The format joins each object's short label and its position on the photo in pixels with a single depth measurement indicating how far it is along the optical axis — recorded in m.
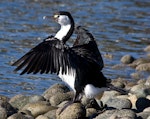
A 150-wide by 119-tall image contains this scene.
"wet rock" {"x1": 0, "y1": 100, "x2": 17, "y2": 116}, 16.61
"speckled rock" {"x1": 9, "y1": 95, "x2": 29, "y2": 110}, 18.04
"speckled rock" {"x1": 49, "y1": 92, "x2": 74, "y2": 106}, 17.89
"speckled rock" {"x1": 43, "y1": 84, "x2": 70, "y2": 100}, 18.90
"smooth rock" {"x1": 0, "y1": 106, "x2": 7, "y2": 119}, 16.20
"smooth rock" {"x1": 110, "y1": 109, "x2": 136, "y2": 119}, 15.05
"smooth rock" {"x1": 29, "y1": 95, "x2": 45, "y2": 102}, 18.08
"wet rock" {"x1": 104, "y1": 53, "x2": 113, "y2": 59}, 27.78
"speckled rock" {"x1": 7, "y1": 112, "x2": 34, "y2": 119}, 15.79
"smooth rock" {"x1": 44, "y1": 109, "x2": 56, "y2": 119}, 16.48
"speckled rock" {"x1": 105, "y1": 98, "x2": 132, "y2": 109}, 17.11
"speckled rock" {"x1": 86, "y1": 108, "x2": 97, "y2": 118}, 16.59
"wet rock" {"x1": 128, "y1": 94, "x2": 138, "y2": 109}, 17.47
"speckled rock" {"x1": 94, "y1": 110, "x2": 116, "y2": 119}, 15.81
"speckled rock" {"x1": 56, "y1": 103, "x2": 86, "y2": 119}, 15.91
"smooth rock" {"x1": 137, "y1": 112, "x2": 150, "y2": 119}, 15.62
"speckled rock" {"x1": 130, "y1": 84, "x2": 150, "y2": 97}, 18.64
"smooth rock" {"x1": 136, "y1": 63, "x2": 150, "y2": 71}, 25.70
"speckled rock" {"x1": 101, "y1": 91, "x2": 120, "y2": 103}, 18.50
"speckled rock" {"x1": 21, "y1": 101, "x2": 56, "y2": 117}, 16.81
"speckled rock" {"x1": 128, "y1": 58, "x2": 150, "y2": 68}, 26.62
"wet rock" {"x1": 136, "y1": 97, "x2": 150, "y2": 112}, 17.00
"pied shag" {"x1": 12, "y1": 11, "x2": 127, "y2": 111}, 15.56
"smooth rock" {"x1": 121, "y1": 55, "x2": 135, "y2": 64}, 26.95
